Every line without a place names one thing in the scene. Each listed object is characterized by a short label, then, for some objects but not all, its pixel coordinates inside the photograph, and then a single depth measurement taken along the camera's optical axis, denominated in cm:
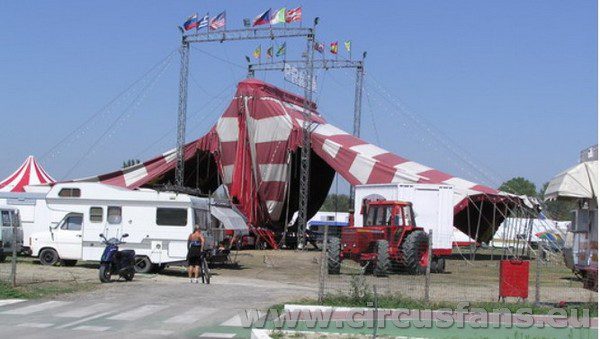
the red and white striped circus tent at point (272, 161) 3616
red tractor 2234
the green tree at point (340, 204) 10762
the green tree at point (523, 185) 12244
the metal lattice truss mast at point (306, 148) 3750
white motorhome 2200
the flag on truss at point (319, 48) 3802
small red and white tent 4197
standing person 1970
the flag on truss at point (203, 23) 3841
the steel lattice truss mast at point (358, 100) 4469
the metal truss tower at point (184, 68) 3706
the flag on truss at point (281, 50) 3959
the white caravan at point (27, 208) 2798
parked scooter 1842
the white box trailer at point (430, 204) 2958
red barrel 1505
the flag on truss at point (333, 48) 4244
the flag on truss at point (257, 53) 4047
